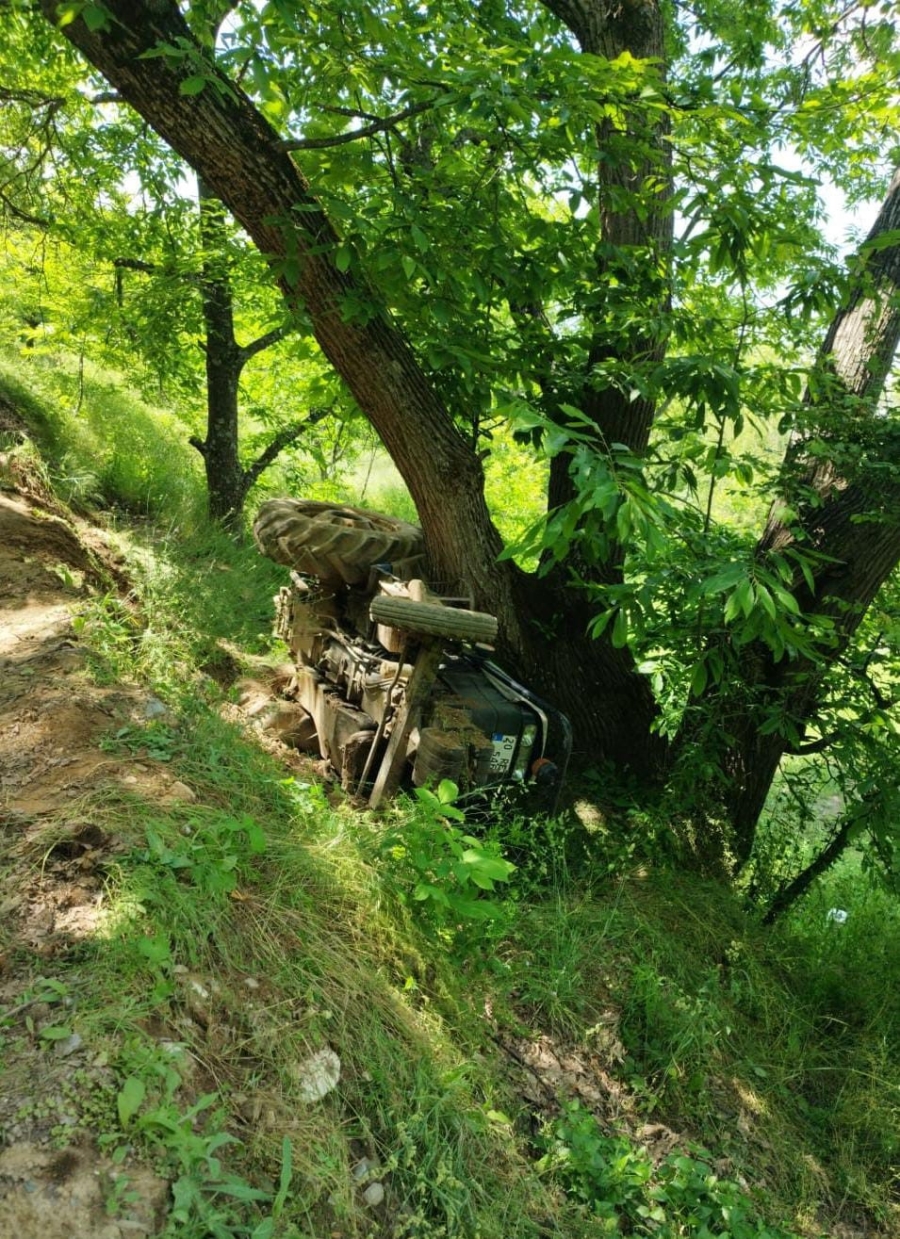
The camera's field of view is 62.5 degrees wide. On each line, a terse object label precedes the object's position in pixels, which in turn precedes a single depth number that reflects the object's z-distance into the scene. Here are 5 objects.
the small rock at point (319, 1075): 2.13
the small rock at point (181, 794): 2.95
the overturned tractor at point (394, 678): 3.63
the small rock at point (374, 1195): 1.99
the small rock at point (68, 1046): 1.84
